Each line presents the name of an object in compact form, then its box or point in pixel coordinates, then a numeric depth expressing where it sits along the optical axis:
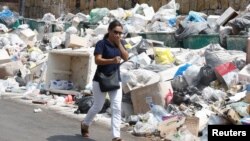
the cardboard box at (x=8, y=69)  12.54
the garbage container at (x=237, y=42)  11.06
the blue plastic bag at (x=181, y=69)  9.20
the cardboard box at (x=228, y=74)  8.48
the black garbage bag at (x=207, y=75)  8.88
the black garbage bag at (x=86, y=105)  8.77
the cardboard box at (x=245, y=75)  8.38
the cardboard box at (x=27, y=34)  16.55
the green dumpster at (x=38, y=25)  19.28
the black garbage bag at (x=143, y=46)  11.72
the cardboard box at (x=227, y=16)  13.05
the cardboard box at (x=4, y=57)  12.88
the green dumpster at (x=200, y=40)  11.94
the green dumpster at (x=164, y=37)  13.04
